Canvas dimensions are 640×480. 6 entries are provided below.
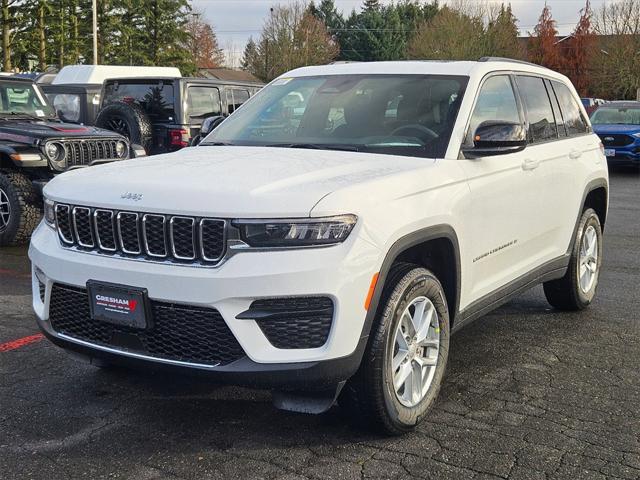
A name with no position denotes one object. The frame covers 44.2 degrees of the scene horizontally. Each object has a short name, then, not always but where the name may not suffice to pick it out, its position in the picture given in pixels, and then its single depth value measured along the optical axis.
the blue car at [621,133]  18.16
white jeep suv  3.18
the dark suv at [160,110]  11.52
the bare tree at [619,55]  50.88
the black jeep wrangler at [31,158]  8.30
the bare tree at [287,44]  65.31
